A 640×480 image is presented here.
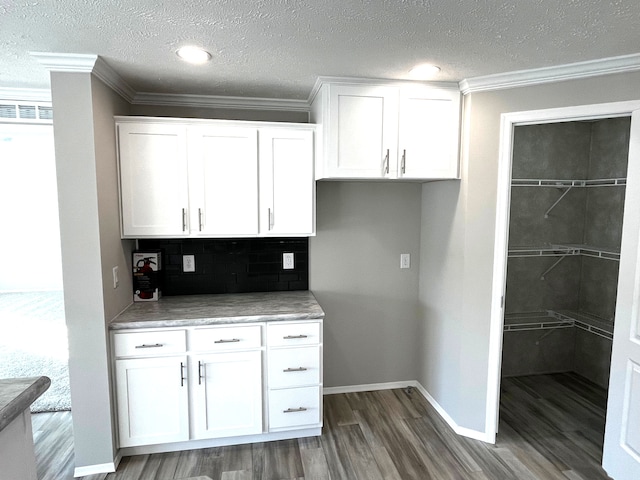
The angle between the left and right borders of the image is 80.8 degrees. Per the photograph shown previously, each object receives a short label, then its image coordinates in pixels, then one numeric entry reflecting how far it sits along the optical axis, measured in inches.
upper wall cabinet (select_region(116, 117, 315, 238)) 96.9
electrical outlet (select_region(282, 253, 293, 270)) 120.3
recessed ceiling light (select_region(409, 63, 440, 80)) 85.5
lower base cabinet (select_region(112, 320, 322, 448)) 91.9
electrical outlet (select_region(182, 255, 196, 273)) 114.3
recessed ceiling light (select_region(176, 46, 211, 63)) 75.5
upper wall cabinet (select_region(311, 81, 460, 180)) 95.3
